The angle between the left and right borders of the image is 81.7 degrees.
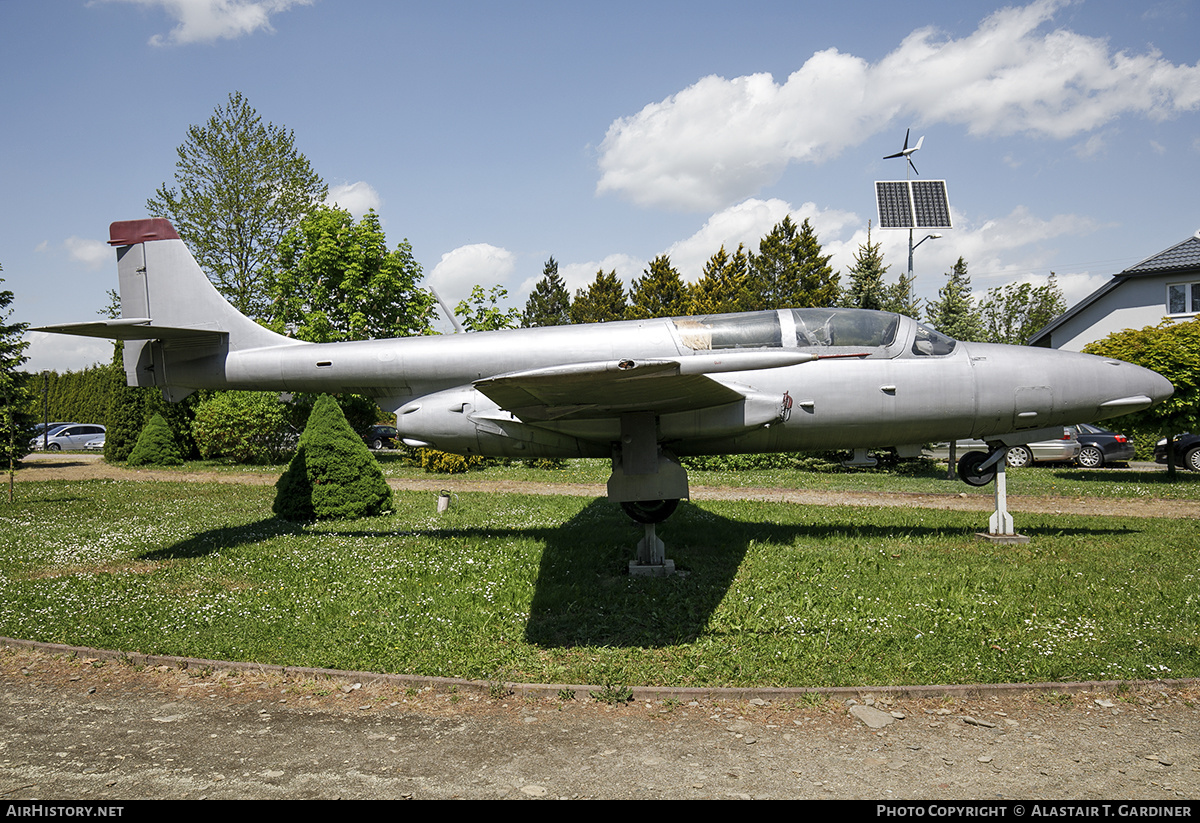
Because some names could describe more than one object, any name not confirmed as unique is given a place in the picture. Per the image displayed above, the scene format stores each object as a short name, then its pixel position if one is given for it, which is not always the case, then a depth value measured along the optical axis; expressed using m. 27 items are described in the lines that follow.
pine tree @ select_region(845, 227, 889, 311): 32.50
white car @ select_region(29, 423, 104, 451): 39.34
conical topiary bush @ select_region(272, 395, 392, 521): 12.62
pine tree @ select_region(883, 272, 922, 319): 30.40
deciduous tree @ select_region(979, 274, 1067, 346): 52.16
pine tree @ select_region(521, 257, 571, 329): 70.31
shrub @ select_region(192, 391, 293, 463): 24.94
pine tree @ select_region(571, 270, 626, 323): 60.34
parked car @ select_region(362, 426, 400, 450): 35.53
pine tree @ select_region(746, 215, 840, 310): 48.09
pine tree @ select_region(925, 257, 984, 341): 34.62
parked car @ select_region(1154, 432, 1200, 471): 20.58
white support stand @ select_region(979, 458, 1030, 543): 9.70
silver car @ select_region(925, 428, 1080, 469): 22.97
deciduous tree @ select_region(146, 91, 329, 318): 36.25
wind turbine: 36.38
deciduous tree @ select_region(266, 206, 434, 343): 25.64
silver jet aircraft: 8.17
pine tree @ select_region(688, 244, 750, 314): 44.34
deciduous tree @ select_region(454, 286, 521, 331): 27.84
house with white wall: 27.88
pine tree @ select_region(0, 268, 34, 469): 15.36
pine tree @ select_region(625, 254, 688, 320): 51.62
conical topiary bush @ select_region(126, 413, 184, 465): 25.16
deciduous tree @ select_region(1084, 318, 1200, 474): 16.20
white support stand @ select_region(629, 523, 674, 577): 8.39
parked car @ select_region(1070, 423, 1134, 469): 22.53
